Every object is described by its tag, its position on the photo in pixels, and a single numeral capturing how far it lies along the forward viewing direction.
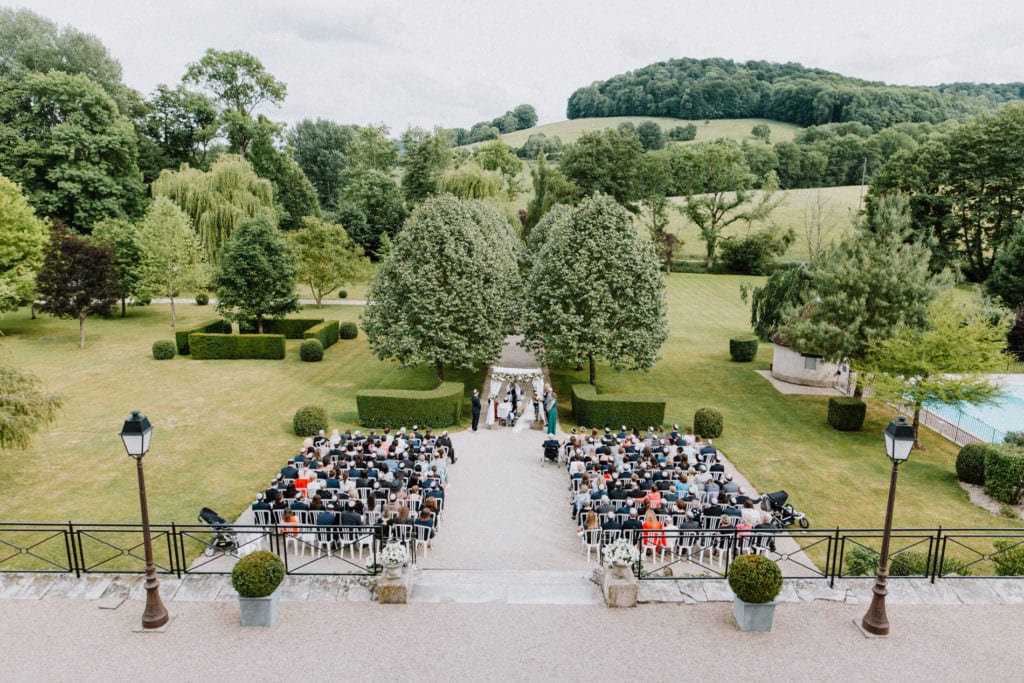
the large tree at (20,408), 16.95
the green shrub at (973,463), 20.08
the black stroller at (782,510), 16.17
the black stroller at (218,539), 14.34
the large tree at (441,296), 26.30
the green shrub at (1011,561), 12.62
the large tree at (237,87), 63.44
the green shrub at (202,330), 36.38
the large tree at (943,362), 22.08
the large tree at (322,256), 48.75
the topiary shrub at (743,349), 36.28
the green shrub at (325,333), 38.06
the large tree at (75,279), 36.75
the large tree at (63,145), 49.16
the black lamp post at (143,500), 9.90
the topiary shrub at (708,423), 23.58
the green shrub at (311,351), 35.22
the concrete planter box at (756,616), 10.50
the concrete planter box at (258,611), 10.45
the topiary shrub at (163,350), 34.42
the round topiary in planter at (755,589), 10.34
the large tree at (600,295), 26.06
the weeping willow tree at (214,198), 48.91
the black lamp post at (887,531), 10.09
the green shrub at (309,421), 22.83
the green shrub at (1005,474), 18.59
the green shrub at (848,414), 25.38
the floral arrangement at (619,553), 11.40
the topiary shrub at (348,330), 41.31
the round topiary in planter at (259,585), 10.24
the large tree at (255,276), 37.59
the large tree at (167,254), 42.34
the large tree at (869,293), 24.78
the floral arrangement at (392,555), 11.34
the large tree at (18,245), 36.84
